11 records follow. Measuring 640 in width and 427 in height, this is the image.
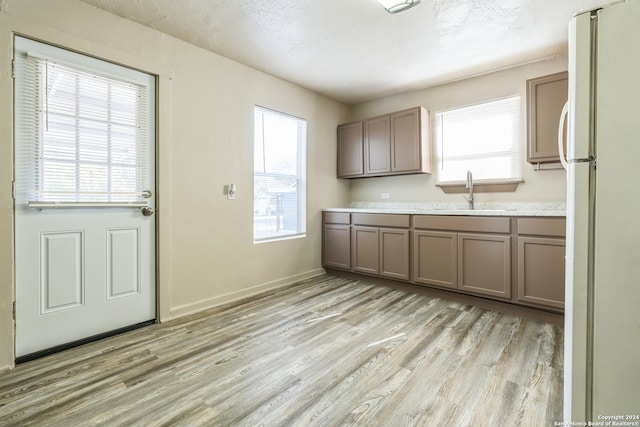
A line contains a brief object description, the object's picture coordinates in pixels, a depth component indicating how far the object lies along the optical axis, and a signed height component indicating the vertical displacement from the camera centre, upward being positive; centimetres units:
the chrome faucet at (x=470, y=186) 333 +30
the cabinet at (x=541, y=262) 243 -41
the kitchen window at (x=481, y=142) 322 +83
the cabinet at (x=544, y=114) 270 +93
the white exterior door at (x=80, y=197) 191 +11
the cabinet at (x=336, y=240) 383 -37
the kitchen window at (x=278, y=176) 337 +44
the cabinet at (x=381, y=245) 334 -38
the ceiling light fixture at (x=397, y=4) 206 +148
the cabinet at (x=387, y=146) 359 +88
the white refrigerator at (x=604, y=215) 86 -1
